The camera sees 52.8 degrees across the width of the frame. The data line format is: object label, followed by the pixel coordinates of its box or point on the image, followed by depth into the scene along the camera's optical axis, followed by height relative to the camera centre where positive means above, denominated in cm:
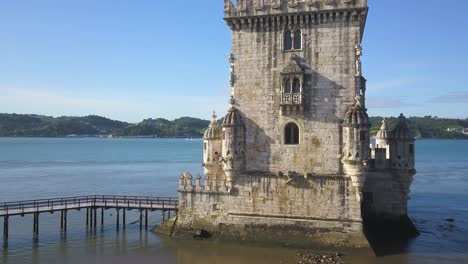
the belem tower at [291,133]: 2798 +54
